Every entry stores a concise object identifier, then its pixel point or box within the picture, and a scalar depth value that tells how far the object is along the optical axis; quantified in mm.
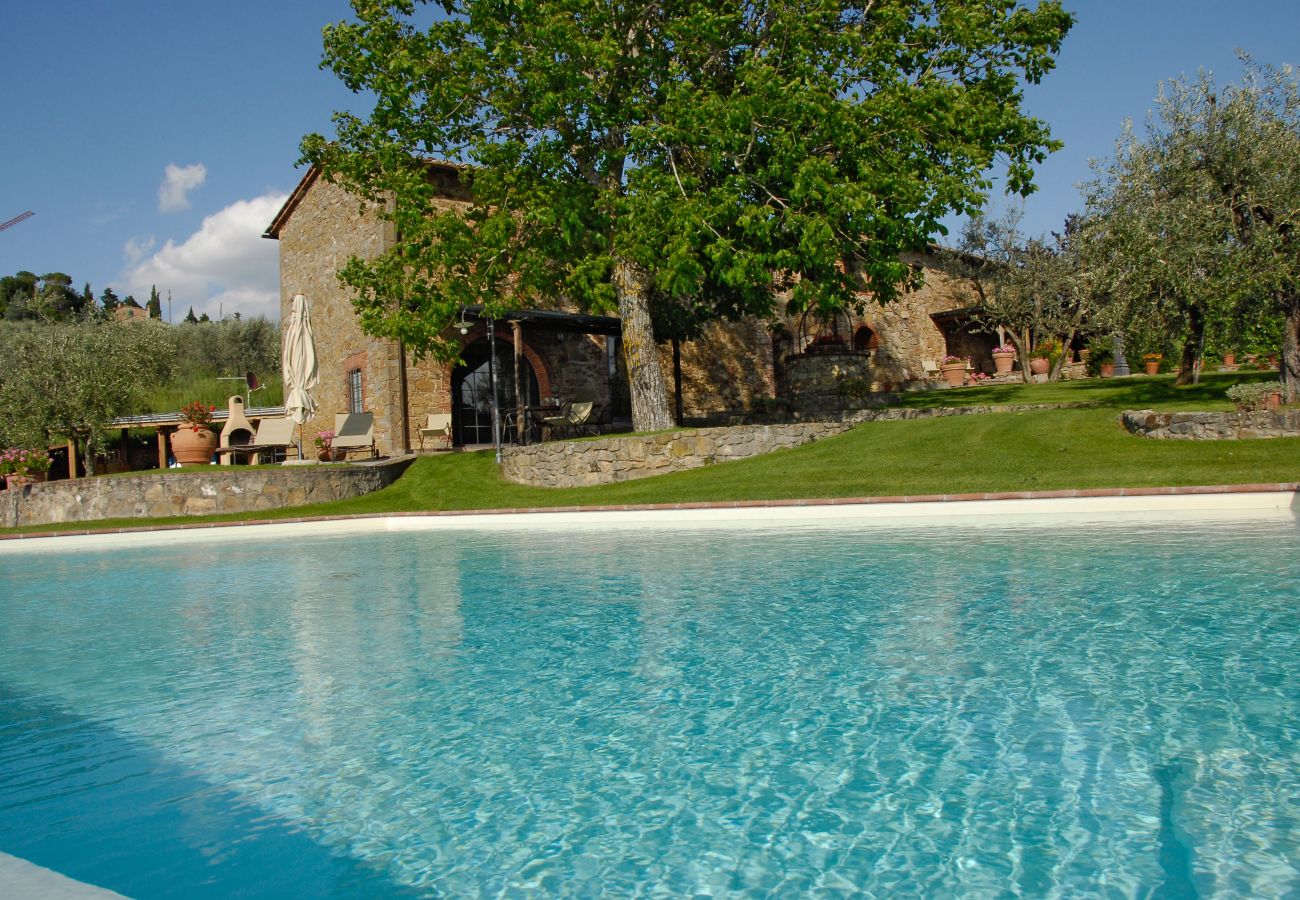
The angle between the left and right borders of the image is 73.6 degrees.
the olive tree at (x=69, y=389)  20953
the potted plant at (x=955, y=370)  31750
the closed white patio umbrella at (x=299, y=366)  19984
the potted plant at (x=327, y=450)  22219
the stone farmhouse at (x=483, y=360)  22312
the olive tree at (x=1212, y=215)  14133
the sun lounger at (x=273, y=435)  22156
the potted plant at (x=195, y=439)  20078
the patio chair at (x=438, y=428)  22094
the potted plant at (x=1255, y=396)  13945
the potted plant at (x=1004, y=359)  32031
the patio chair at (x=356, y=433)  21344
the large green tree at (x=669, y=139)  15711
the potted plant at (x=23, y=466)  20656
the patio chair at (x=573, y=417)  21234
